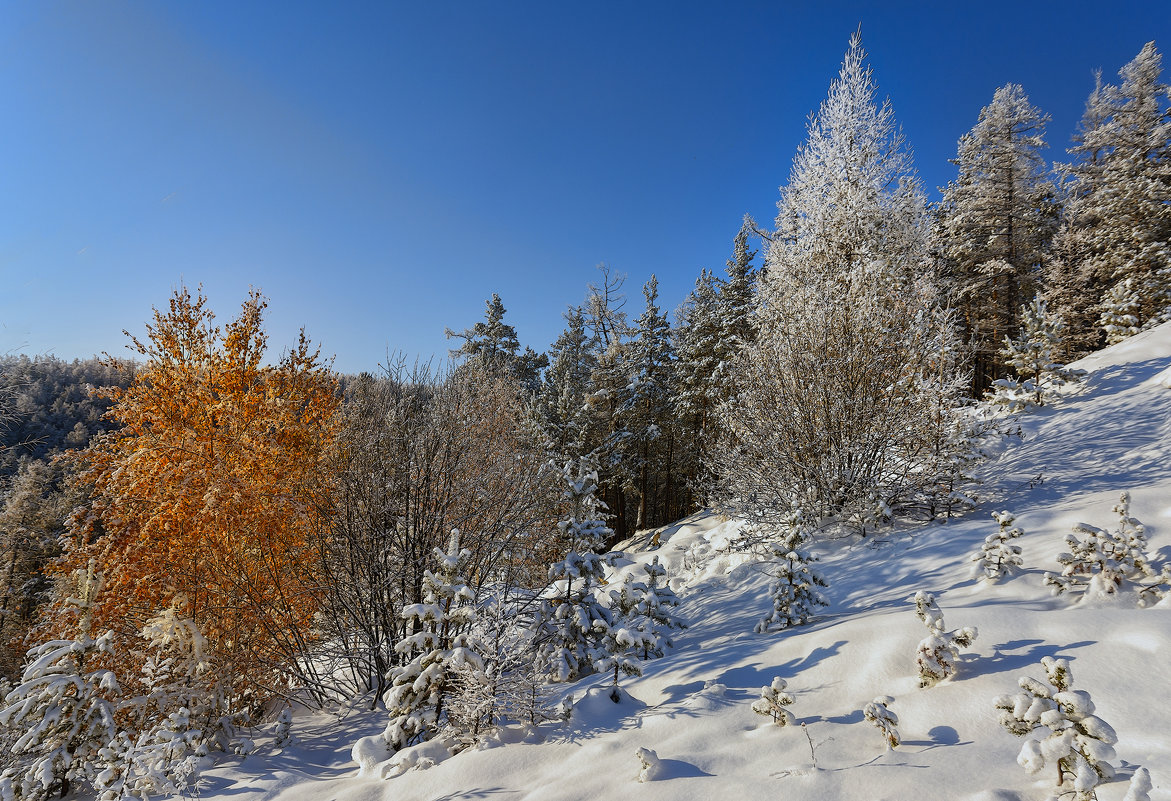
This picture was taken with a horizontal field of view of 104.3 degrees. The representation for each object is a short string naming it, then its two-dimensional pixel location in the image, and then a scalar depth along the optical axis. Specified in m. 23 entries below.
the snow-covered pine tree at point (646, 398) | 21.30
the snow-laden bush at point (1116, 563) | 3.29
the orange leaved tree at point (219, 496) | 6.59
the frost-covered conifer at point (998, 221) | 19.58
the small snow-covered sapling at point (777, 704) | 2.99
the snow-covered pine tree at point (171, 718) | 4.14
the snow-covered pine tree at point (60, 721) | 4.59
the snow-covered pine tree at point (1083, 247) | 18.05
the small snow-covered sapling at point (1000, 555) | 4.05
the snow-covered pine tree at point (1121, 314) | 11.45
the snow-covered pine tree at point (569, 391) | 19.89
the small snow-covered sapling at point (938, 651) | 2.90
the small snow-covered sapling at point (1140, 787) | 1.59
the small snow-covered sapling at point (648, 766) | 2.78
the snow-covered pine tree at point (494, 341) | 26.81
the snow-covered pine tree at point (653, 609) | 5.21
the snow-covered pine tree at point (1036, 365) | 8.25
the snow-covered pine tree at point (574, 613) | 5.44
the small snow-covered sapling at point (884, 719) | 2.50
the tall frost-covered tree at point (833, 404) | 6.68
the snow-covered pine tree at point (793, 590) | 4.70
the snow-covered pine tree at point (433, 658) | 4.09
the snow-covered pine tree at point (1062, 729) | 1.86
